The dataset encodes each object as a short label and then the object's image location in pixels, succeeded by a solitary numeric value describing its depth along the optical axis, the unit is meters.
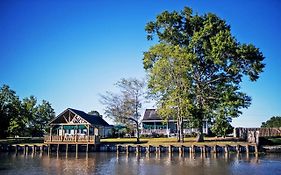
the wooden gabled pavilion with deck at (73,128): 31.02
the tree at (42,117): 48.87
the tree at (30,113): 44.09
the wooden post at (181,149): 28.43
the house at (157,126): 40.05
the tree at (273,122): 66.82
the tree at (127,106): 35.82
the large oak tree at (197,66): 29.29
